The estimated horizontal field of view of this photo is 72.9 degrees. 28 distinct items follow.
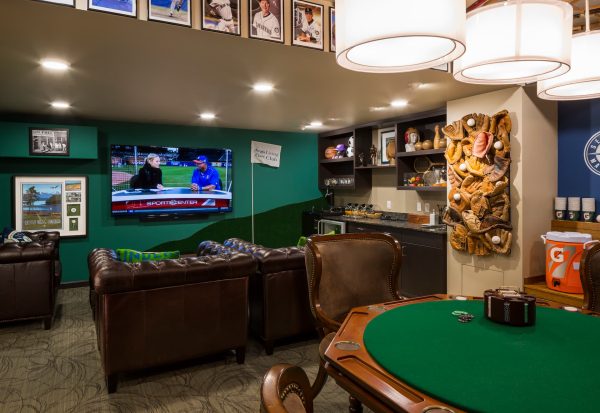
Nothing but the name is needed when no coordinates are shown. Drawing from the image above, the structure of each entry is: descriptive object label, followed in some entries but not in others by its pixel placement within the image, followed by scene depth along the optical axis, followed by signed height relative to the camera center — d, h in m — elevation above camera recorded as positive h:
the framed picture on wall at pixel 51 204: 5.24 -0.09
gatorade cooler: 3.52 -0.57
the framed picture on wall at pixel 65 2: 2.09 +1.01
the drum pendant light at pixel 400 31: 1.12 +0.50
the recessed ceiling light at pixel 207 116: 5.29 +1.08
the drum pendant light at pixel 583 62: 1.60 +0.53
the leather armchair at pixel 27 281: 3.51 -0.73
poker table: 0.98 -0.49
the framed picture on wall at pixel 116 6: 2.18 +1.04
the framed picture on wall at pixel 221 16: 2.45 +1.11
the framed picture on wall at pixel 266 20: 2.57 +1.13
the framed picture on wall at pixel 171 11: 2.32 +1.08
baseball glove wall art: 3.95 +0.12
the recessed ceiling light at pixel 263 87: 3.82 +1.05
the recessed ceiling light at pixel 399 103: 4.57 +1.07
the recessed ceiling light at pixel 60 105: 4.51 +1.06
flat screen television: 5.71 +0.24
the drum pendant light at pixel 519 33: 1.33 +0.54
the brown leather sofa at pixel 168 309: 2.57 -0.76
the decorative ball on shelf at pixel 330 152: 7.00 +0.76
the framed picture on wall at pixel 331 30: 2.78 +1.14
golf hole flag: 6.63 +0.71
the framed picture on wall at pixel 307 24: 2.69 +1.15
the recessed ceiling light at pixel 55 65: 3.07 +1.03
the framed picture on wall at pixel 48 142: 5.01 +0.69
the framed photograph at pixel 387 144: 5.79 +0.76
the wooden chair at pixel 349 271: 2.36 -0.45
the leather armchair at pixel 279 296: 3.15 -0.79
